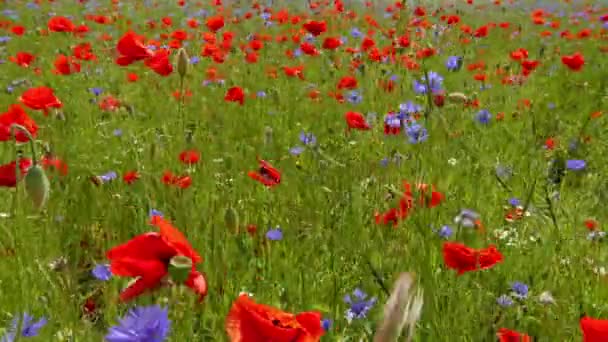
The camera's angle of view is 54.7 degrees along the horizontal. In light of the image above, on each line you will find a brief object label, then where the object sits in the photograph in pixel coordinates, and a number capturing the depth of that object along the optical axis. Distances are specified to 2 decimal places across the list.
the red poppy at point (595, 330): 0.75
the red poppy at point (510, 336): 1.24
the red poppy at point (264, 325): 0.73
